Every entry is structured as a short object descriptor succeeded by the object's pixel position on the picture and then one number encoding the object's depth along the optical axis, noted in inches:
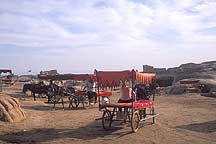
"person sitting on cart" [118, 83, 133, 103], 325.8
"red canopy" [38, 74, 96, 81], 567.1
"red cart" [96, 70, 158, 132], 303.2
